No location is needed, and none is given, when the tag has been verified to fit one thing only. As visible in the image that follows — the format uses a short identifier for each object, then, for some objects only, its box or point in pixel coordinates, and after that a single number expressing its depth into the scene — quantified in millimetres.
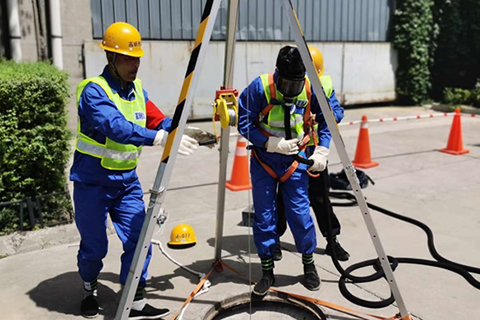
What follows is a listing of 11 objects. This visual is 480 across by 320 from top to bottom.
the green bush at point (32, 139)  4180
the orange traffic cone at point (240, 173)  6070
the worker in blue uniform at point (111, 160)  2865
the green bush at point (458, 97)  13789
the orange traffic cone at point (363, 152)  7180
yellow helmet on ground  4352
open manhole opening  3338
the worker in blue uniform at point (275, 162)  3457
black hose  3313
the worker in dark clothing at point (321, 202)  3834
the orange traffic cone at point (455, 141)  7918
